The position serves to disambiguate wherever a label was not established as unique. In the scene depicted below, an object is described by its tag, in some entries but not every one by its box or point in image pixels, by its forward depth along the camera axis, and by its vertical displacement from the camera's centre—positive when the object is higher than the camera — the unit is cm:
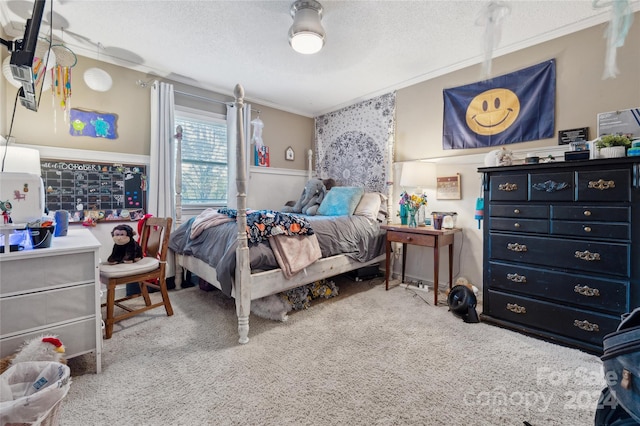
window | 348 +71
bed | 193 -36
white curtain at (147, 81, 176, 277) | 304 +62
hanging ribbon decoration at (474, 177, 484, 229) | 265 +5
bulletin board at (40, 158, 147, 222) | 260 +23
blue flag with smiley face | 245 +101
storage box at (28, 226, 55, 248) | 142 -13
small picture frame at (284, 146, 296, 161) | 439 +93
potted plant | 170 +43
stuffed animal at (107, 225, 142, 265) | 221 -29
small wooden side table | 262 -25
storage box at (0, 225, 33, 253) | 136 -14
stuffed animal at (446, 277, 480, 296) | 273 -69
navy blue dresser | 169 -23
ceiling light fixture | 200 +139
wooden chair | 198 -44
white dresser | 133 -44
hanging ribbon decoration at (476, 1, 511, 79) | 188 +139
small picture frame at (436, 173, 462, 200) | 299 +28
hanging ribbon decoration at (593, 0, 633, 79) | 114 +81
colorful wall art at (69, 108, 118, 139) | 269 +88
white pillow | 332 +8
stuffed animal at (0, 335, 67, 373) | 124 -65
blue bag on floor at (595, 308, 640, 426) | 51 -30
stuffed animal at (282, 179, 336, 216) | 367 +21
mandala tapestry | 366 +102
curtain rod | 332 +145
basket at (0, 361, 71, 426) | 95 -68
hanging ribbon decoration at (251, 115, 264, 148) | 391 +116
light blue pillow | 331 +14
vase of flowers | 308 +10
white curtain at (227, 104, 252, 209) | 362 +92
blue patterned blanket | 210 -11
